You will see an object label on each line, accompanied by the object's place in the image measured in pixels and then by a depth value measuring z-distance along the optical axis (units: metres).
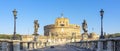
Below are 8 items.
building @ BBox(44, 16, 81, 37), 56.47
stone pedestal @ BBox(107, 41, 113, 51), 7.50
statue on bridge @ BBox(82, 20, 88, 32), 30.97
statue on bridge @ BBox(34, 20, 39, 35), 28.94
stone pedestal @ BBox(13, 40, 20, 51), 7.96
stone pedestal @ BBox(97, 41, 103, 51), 10.15
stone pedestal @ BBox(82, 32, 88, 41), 33.37
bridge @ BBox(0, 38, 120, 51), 6.73
